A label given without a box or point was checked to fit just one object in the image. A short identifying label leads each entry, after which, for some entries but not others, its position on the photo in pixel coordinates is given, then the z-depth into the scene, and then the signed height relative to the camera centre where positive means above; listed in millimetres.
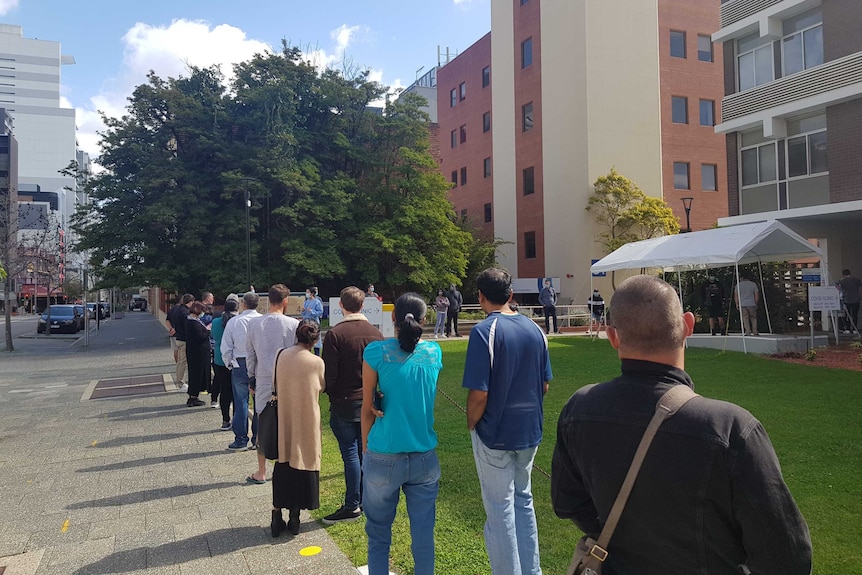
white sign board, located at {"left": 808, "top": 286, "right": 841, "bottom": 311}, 13852 -258
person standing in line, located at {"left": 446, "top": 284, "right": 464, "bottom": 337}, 22344 -552
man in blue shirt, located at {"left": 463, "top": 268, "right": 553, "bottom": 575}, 3439 -757
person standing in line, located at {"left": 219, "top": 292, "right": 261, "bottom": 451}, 7383 -749
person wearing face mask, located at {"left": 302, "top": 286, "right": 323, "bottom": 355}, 13082 -184
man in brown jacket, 4941 -664
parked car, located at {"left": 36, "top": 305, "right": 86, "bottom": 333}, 31406 -885
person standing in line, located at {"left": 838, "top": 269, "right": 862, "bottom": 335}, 17469 -110
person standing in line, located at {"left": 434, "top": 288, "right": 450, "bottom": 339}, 21802 -580
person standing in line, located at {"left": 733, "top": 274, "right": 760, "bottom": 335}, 16219 -264
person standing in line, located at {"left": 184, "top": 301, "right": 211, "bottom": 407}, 10156 -862
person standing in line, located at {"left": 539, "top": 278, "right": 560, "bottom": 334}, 21969 -284
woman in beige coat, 4727 -1037
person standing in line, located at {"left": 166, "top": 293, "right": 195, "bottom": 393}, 11141 -473
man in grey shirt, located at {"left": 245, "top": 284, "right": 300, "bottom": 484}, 5934 -435
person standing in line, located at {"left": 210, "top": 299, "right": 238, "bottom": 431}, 8484 -947
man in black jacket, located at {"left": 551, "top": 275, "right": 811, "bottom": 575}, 1567 -486
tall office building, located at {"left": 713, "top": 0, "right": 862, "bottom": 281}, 17484 +5454
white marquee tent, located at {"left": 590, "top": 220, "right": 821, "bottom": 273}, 14812 +1120
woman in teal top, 3514 -836
